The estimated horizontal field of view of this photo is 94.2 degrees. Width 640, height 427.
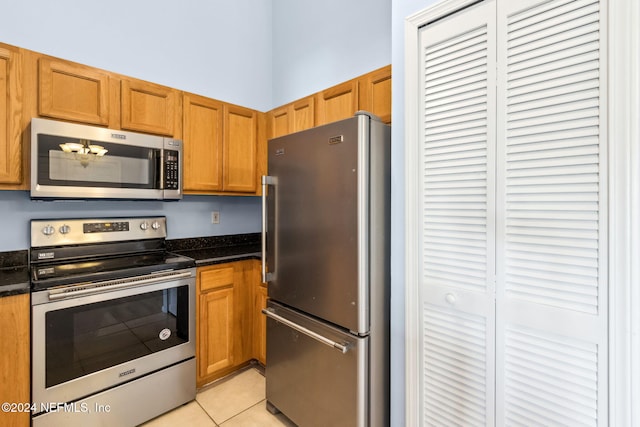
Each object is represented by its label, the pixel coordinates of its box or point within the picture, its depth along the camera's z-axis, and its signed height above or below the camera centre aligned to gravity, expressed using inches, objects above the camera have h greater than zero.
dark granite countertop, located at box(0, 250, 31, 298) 54.7 -13.6
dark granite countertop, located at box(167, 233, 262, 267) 86.1 -12.6
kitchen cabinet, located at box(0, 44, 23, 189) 62.7 +20.2
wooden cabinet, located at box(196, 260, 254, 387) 81.7 -31.0
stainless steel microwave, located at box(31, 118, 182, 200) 63.6 +11.5
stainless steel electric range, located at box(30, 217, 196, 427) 58.6 -25.4
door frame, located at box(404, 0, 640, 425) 32.0 +0.4
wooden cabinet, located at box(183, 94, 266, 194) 89.2 +21.0
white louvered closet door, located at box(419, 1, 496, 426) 42.7 -0.9
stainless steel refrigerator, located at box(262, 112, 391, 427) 54.4 -12.0
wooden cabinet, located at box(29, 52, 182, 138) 67.4 +28.5
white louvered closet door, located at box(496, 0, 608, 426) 34.5 -0.1
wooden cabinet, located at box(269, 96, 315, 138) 90.7 +30.9
